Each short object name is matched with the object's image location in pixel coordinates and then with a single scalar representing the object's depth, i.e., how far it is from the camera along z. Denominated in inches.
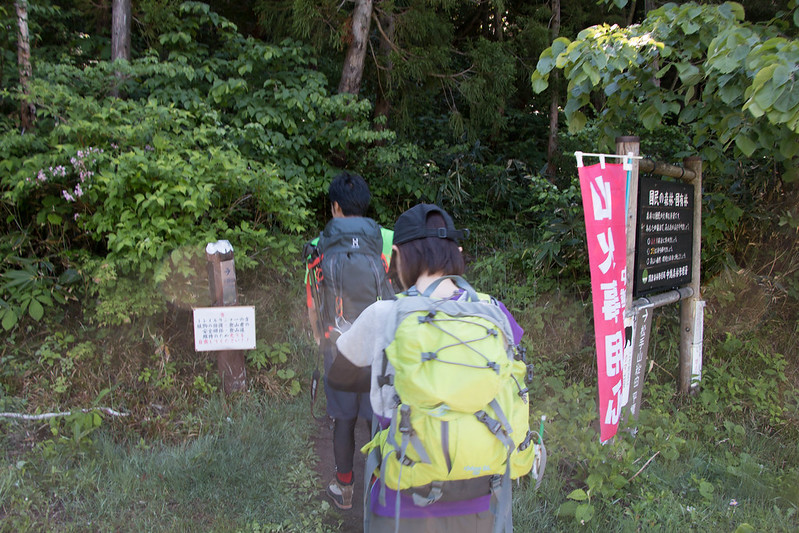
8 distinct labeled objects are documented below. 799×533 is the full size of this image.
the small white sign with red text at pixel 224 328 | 143.4
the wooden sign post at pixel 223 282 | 146.6
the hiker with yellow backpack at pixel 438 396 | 59.1
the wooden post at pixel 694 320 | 165.8
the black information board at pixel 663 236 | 136.9
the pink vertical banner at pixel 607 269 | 118.3
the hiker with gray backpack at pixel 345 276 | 105.4
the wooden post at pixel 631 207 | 131.3
